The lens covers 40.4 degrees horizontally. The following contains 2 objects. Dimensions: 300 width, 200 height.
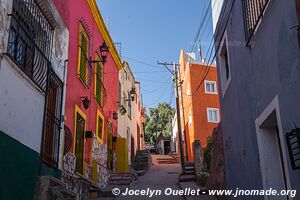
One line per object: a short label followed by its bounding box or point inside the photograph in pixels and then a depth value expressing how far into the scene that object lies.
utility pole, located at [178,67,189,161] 29.16
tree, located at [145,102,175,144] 47.13
